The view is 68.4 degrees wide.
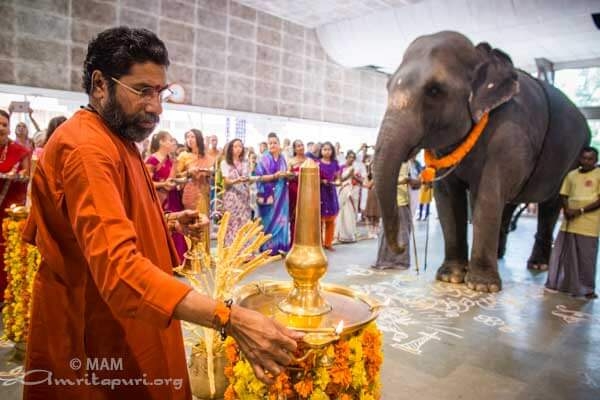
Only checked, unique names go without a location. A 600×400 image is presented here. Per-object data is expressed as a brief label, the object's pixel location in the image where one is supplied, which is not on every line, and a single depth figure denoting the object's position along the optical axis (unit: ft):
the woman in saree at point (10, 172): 12.64
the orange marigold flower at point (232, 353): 4.42
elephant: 13.35
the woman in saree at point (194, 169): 17.69
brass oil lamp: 4.24
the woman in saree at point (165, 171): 17.02
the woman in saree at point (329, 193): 22.20
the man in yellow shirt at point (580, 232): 15.02
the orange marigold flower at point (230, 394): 4.46
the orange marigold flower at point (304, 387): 3.87
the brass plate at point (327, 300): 4.07
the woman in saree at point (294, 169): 21.97
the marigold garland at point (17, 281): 9.45
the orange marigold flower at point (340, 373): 3.98
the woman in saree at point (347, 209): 25.55
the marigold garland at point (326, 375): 3.91
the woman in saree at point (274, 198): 20.75
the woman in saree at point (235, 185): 19.44
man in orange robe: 3.94
